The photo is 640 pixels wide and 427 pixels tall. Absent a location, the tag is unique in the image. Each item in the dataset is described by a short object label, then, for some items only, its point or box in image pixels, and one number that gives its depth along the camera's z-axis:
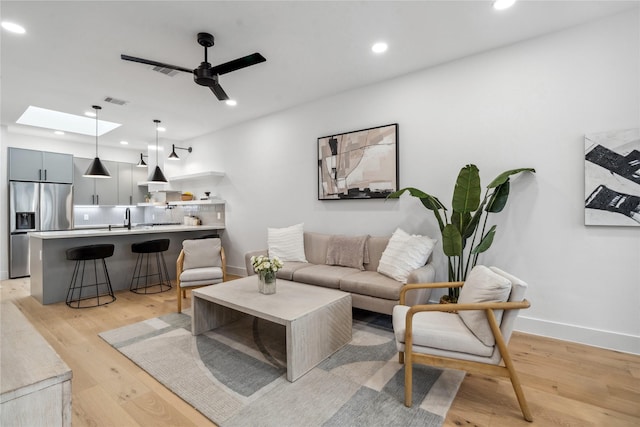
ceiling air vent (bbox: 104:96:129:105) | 4.29
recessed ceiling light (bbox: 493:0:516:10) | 2.40
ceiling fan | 2.66
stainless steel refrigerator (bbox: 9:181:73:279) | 5.48
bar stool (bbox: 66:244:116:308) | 3.88
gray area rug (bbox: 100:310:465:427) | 1.85
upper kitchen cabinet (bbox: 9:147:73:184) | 5.59
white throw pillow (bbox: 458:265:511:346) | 1.87
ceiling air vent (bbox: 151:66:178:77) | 3.42
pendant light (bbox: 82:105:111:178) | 4.73
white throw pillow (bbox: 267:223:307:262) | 4.30
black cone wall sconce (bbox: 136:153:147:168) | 7.06
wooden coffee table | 2.28
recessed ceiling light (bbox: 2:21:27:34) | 2.58
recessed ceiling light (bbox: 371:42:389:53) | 3.02
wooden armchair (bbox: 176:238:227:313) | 3.72
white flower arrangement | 2.81
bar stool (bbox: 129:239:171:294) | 4.56
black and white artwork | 2.52
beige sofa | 2.96
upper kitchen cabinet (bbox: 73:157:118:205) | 6.52
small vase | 2.83
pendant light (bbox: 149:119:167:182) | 5.52
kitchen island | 4.00
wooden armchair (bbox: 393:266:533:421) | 1.82
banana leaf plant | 2.78
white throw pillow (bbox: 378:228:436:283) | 3.12
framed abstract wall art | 3.78
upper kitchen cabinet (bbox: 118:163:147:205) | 7.30
